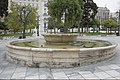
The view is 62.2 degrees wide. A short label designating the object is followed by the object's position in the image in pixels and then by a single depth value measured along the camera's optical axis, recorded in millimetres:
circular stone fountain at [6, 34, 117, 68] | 4234
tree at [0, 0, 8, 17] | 19628
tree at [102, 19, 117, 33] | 25275
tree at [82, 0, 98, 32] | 24242
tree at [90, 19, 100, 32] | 24957
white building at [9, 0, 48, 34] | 34106
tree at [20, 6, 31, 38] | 17578
